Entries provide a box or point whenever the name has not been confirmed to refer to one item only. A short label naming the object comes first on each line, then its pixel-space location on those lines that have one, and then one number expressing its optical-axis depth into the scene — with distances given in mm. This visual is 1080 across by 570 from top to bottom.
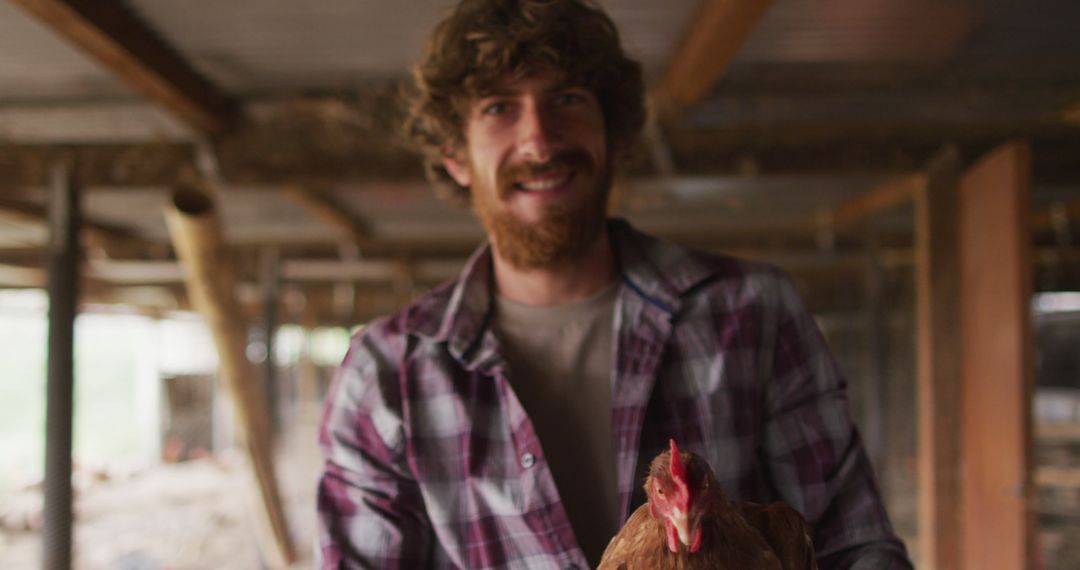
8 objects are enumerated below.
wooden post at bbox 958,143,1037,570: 2531
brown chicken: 869
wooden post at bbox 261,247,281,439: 4906
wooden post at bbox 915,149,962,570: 3002
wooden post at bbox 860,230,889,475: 4703
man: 1291
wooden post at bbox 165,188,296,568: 3027
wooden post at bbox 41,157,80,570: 2850
